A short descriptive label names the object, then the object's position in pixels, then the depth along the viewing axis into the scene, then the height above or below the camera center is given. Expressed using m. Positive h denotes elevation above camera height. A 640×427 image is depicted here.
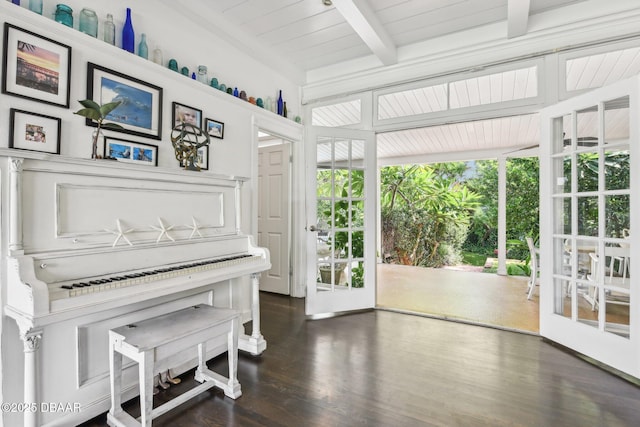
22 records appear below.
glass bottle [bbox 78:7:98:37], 1.89 +1.17
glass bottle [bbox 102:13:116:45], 2.00 +1.18
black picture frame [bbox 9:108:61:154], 1.62 +0.44
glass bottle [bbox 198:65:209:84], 2.65 +1.20
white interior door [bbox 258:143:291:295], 4.10 +0.03
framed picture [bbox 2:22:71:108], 1.61 +0.80
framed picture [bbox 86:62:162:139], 1.95 +0.77
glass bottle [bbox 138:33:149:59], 2.19 +1.16
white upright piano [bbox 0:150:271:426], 1.36 -0.26
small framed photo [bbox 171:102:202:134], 2.42 +0.80
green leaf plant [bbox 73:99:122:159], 1.63 +0.54
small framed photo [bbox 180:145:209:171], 2.63 +0.48
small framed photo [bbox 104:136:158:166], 2.01 +0.43
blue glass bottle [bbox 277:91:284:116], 3.58 +1.24
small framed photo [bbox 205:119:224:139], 2.71 +0.76
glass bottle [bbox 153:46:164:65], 2.29 +1.16
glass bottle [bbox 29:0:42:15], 1.69 +1.13
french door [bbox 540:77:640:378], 2.23 -0.08
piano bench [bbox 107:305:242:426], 1.52 -0.69
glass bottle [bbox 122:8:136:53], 2.09 +1.20
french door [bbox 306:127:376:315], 3.40 -0.06
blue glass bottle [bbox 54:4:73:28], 1.78 +1.14
